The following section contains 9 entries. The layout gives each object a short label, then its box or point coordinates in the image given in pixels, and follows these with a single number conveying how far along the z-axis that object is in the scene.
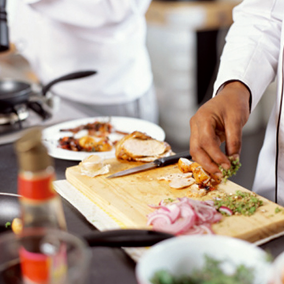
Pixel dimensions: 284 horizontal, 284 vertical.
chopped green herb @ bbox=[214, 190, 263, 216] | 0.99
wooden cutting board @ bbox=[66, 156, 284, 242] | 0.93
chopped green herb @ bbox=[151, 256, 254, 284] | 0.59
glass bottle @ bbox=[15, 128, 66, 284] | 0.58
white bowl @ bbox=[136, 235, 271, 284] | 0.60
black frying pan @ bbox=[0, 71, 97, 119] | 1.62
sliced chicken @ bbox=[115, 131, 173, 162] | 1.29
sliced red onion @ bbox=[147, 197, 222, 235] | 0.89
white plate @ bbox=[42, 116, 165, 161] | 1.36
